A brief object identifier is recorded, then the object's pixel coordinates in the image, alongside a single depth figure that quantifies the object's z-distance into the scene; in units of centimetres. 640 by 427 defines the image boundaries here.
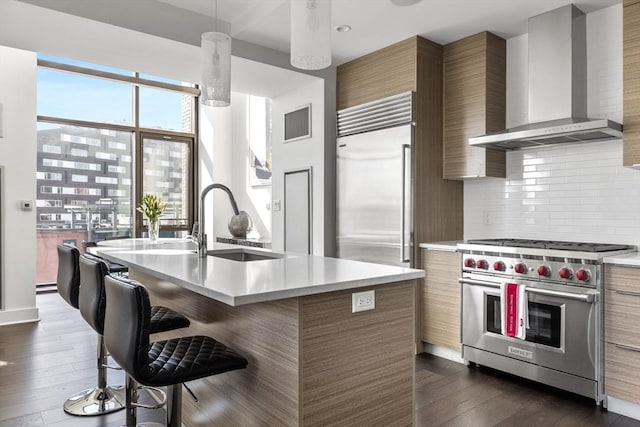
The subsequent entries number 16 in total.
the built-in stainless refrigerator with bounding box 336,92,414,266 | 381
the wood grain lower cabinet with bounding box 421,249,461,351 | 359
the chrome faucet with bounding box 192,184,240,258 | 264
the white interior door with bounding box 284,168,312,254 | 472
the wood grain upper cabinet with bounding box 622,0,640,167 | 292
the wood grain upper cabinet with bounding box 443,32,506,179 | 373
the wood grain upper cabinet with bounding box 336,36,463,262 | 383
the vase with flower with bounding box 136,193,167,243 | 451
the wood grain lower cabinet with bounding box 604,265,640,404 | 259
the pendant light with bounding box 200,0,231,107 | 287
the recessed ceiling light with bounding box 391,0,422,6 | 312
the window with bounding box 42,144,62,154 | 648
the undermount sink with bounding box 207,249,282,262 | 304
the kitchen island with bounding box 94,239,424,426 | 167
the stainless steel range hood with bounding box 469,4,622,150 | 329
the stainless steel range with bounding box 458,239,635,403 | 276
